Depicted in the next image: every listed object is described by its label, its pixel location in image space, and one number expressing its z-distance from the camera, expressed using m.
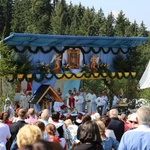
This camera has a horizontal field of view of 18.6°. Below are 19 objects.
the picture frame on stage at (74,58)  23.16
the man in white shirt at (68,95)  23.72
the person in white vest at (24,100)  22.08
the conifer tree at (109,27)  50.05
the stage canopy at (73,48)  21.34
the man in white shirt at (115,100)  24.46
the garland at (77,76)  21.02
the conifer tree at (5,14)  57.91
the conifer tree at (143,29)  55.16
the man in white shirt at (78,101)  23.66
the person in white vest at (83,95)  24.11
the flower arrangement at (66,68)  22.75
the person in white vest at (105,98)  24.07
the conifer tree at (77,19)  49.18
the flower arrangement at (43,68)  21.84
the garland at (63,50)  21.53
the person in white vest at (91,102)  23.94
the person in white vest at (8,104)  19.23
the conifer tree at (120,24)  49.10
